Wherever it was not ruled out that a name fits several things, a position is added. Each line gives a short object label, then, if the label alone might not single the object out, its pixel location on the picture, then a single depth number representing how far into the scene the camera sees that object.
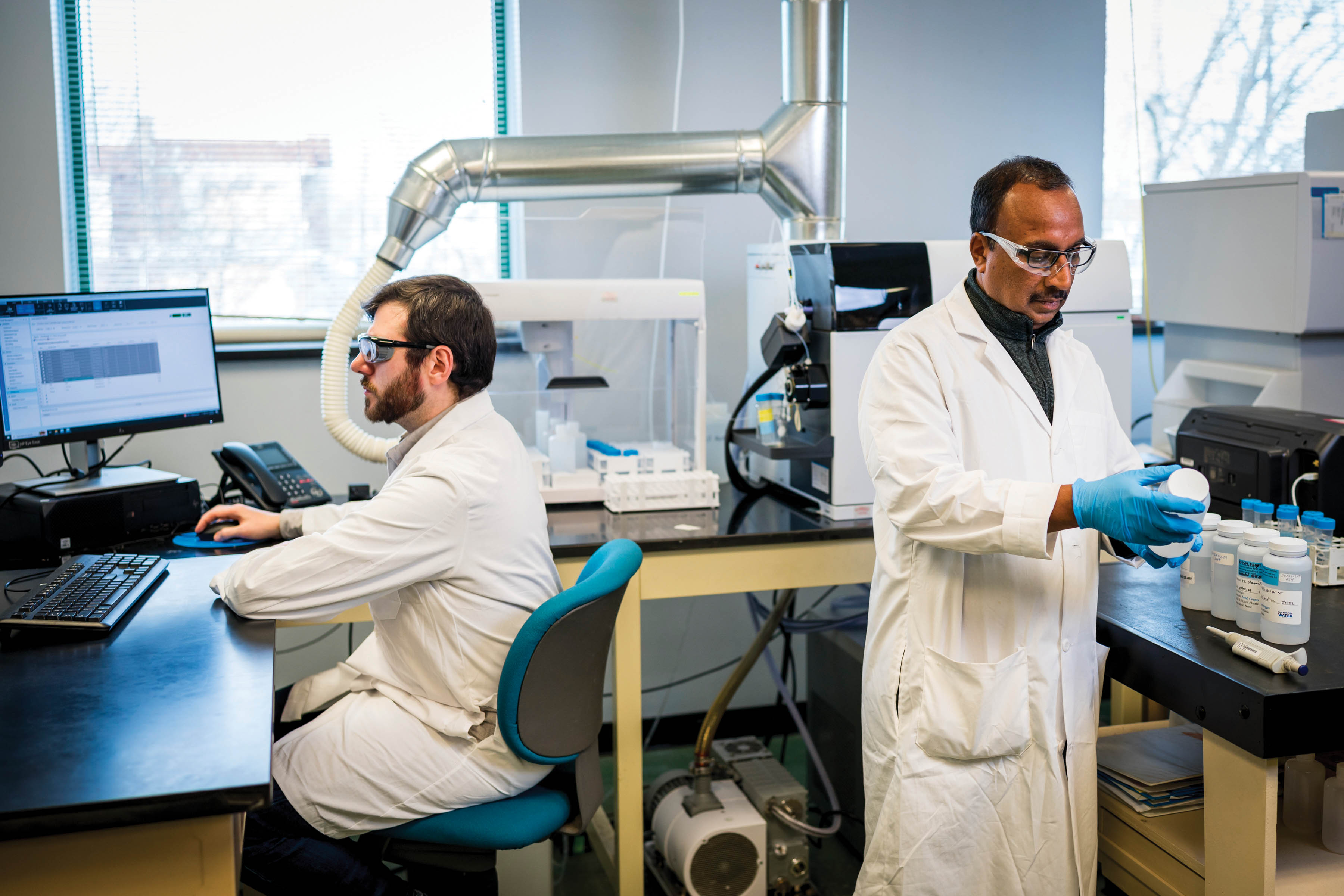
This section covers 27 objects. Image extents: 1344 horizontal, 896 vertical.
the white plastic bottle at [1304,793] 1.61
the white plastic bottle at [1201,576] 1.65
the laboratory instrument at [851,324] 2.17
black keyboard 1.49
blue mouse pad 2.09
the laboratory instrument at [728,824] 2.17
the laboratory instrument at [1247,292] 2.39
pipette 1.38
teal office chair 1.53
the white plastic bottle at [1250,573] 1.52
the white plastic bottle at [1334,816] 1.53
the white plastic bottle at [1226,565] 1.59
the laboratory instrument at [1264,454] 1.87
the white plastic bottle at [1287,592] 1.45
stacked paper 1.64
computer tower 2.00
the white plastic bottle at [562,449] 2.50
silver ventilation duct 2.45
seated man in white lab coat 1.52
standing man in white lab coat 1.57
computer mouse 2.10
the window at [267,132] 2.69
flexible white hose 2.44
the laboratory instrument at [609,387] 2.37
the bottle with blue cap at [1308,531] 1.69
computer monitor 2.04
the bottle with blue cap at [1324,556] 1.76
